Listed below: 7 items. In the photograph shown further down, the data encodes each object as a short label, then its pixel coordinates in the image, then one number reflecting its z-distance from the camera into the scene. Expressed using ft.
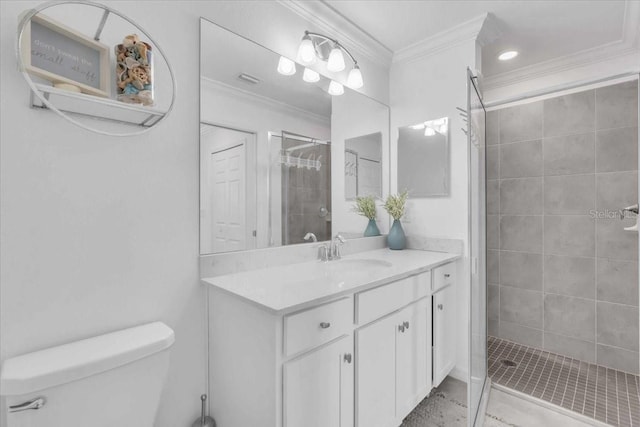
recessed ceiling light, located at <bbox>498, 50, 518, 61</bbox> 7.91
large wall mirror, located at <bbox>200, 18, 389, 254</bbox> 4.77
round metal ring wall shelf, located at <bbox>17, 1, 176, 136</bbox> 3.15
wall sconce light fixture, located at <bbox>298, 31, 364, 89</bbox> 5.87
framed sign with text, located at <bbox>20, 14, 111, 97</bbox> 3.11
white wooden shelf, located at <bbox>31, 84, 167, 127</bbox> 3.24
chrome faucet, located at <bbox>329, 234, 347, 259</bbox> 6.44
